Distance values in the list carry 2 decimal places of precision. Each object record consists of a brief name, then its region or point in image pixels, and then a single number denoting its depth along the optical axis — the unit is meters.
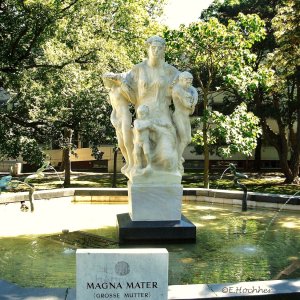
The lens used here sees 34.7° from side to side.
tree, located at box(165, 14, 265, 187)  15.24
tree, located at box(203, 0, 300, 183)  18.42
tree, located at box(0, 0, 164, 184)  15.18
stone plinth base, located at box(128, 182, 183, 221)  7.75
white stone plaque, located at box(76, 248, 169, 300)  3.54
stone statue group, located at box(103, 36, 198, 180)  7.79
